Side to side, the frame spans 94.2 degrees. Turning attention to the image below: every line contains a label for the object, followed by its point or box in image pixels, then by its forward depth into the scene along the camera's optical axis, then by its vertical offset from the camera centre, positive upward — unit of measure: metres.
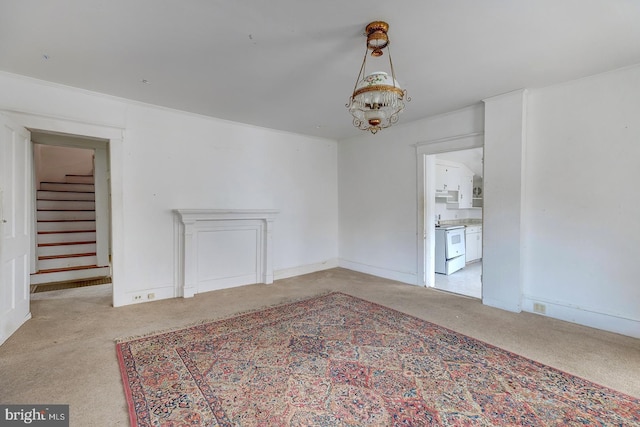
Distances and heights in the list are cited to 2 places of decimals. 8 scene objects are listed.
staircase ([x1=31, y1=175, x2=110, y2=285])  4.95 -0.44
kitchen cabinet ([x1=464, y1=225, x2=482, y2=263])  6.40 -0.76
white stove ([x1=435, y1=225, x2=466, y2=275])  5.44 -0.75
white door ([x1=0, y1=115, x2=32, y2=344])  2.70 -0.14
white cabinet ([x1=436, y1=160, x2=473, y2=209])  6.38 +0.56
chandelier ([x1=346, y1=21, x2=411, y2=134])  2.03 +0.79
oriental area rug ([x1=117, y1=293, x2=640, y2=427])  1.75 -1.21
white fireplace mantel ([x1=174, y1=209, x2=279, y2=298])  4.06 -0.57
